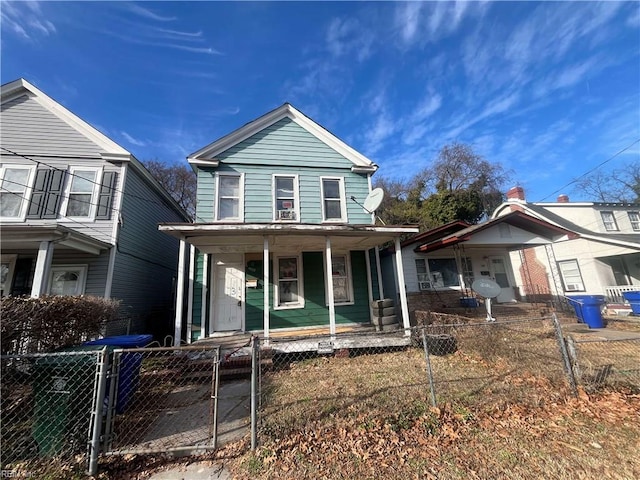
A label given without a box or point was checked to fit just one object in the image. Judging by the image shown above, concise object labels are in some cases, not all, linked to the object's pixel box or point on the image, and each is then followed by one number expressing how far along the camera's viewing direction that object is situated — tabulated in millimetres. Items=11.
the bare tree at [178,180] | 23688
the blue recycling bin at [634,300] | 10141
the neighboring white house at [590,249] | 13055
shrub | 3400
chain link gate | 3026
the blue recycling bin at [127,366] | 3812
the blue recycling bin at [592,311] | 8867
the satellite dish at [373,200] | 8758
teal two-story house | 7598
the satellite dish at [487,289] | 8016
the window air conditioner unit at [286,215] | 8875
